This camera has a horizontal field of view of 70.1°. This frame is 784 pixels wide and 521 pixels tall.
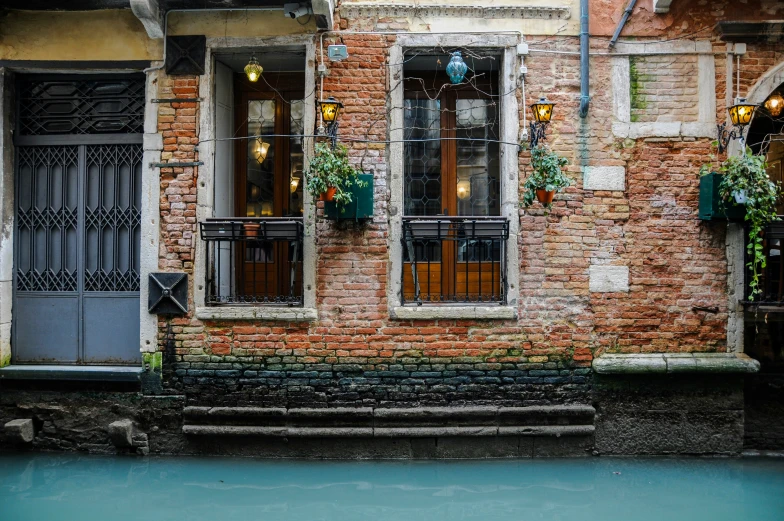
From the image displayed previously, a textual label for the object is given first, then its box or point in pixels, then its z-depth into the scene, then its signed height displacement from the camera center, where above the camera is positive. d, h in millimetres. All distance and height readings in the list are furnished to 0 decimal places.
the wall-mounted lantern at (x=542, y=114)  5293 +1459
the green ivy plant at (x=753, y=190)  5219 +732
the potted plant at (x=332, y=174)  5250 +889
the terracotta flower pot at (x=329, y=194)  5289 +689
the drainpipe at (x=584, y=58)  5613 +2101
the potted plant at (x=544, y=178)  5281 +847
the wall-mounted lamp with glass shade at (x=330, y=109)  5301 +1504
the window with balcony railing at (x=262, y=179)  6137 +997
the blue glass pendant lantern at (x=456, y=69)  5441 +1936
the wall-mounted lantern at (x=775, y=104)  6043 +1779
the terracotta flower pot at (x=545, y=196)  5340 +681
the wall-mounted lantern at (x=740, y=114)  5297 +1464
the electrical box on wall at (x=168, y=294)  5688 -280
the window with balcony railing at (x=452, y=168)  6035 +1098
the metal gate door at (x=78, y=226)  6043 +437
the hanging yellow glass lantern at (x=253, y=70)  5816 +2056
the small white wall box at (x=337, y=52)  5508 +2121
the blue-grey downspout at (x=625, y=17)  5518 +2474
